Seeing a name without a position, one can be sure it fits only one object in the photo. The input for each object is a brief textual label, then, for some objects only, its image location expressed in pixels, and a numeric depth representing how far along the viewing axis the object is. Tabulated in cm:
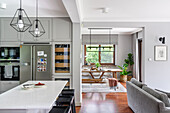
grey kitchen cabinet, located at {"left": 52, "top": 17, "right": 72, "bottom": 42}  413
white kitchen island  160
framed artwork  456
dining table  612
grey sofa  218
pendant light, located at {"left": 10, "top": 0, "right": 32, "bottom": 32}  207
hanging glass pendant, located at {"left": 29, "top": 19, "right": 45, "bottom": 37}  411
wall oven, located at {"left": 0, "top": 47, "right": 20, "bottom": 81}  403
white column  410
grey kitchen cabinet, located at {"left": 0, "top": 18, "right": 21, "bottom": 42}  410
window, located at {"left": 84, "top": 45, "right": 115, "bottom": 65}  825
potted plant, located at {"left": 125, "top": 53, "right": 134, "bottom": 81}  754
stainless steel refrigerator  404
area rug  585
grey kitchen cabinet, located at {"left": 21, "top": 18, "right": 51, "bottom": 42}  411
